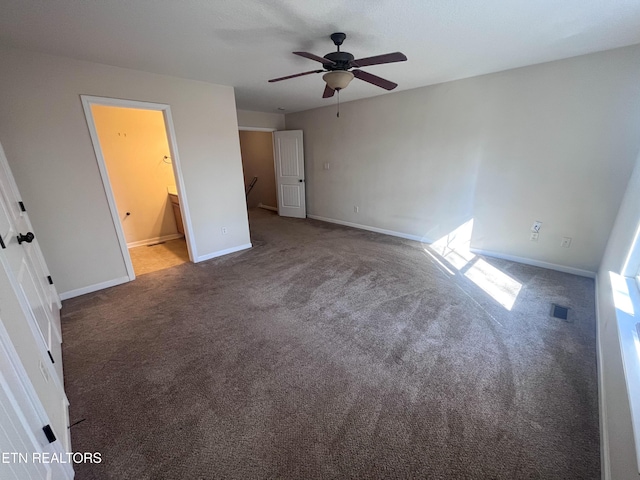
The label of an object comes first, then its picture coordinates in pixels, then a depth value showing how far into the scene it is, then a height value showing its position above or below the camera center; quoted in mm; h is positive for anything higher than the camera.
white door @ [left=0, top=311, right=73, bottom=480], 843 -932
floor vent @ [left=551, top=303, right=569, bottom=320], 2336 -1401
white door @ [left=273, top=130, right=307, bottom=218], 5629 -315
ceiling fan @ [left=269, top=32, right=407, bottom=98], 1830 +671
